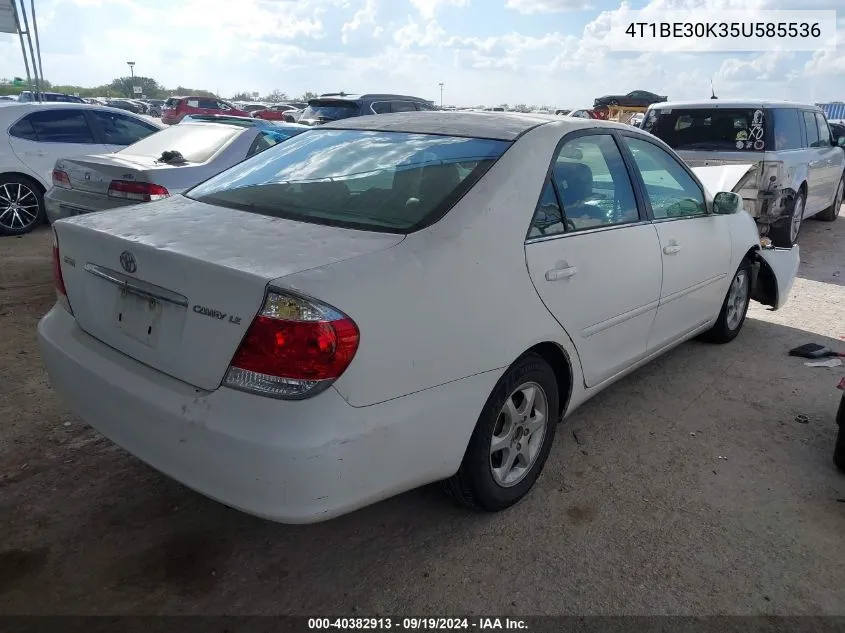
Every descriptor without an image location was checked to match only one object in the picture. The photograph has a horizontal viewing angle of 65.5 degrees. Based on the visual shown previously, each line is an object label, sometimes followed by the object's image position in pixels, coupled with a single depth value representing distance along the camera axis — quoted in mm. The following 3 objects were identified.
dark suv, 12117
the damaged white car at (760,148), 7539
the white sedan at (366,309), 1967
